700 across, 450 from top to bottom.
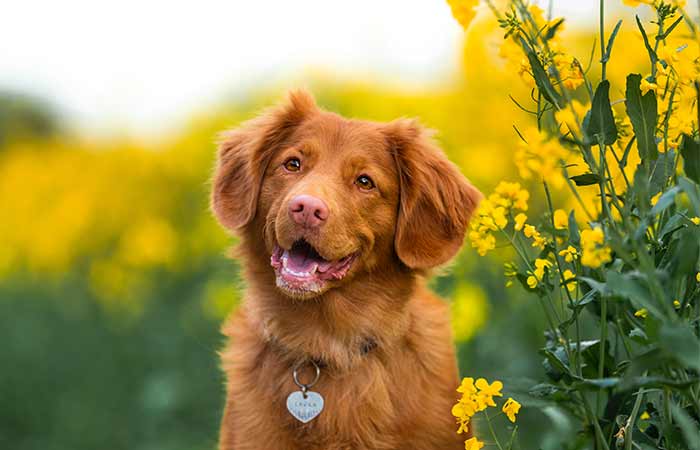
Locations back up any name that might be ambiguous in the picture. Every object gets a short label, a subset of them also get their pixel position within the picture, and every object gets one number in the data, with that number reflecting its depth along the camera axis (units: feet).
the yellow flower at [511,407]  8.93
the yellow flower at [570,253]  8.61
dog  11.43
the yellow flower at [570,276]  9.15
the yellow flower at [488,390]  8.91
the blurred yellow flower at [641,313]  7.89
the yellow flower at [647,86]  8.55
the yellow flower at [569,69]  8.76
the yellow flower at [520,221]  9.02
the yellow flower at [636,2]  8.34
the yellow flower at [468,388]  9.21
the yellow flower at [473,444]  9.12
